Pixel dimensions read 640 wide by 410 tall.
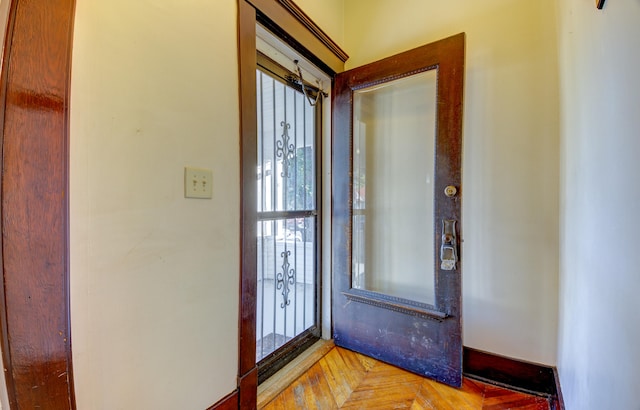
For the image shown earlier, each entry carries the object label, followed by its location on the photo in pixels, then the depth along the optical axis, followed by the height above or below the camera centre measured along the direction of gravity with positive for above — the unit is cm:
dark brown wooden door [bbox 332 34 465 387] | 155 -3
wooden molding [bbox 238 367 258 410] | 129 -86
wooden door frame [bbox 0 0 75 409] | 69 +1
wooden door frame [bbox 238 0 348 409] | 127 +6
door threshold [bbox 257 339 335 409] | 151 -101
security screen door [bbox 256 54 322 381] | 168 -9
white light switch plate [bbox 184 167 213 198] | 107 +9
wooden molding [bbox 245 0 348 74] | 142 +100
